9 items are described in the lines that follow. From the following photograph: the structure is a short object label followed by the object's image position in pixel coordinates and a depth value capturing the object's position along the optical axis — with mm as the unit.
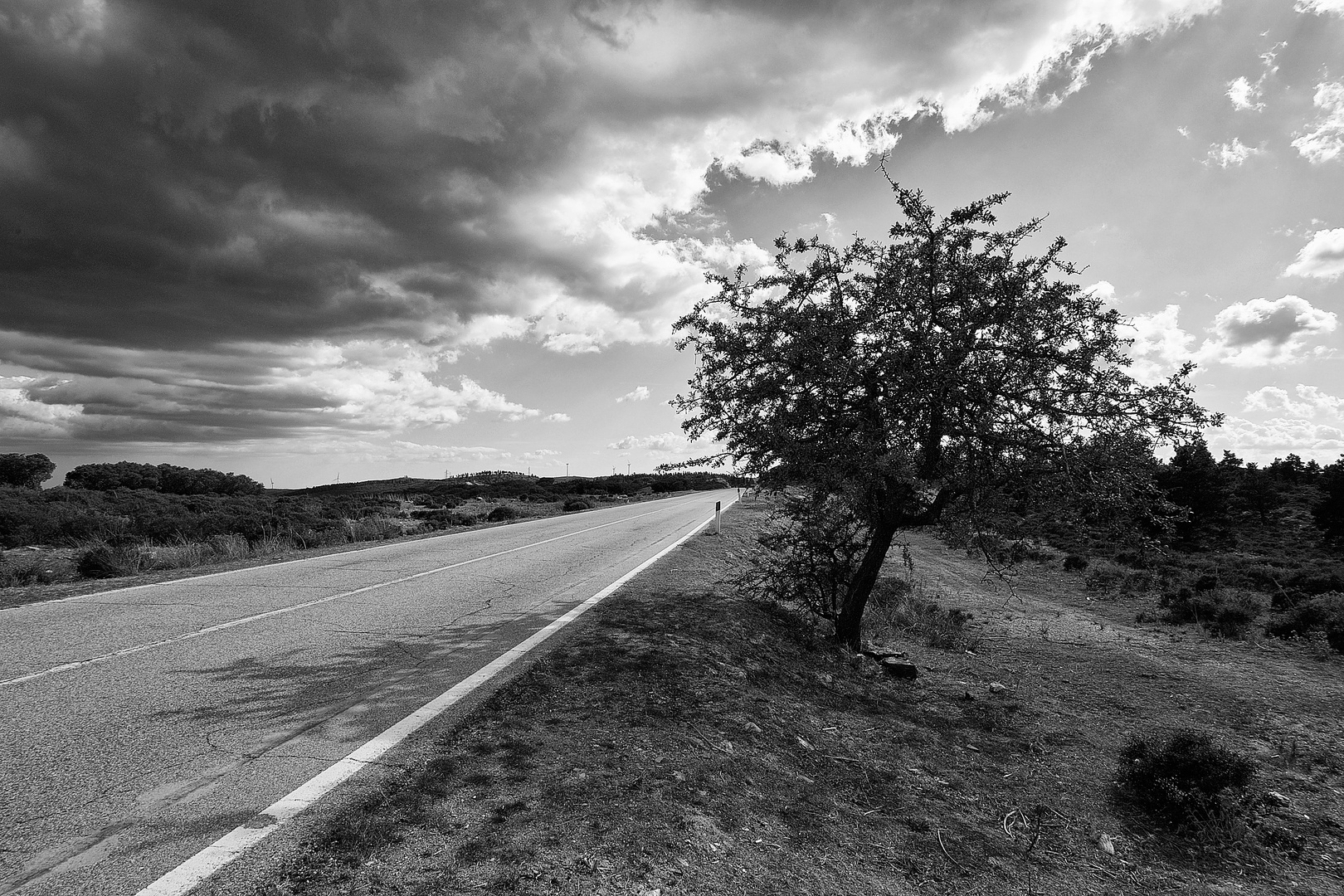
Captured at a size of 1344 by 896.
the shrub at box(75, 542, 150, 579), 10844
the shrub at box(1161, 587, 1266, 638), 11719
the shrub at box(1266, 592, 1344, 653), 10578
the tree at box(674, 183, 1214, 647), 6945
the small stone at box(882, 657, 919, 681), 8055
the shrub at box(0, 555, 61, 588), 10602
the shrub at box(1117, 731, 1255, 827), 4742
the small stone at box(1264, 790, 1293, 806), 5141
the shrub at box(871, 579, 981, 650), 10742
